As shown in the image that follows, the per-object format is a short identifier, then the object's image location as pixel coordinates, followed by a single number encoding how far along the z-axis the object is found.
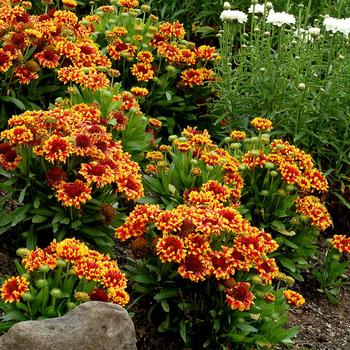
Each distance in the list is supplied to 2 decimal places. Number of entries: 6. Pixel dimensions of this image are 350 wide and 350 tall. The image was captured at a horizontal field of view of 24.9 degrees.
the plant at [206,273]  3.56
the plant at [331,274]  4.71
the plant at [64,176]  3.71
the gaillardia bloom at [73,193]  3.65
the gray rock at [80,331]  2.98
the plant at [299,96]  5.07
